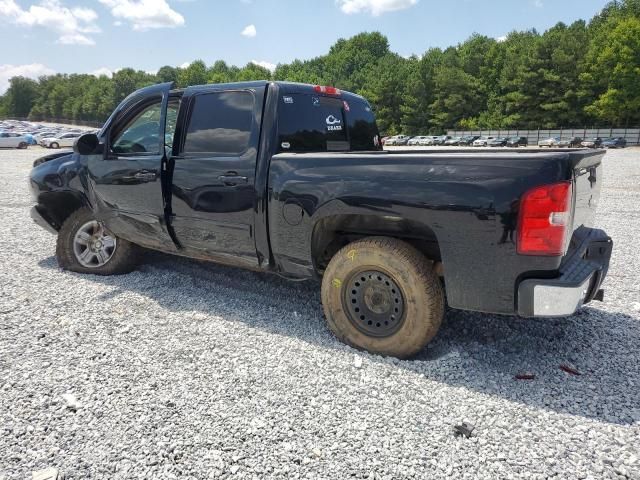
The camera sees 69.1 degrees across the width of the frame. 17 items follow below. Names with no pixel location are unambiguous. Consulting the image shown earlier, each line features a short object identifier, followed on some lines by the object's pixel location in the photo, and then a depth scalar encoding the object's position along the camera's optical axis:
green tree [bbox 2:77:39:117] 148.12
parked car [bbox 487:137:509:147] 49.39
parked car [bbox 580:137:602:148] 44.58
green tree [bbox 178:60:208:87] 129.12
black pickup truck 2.74
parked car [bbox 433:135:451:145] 57.92
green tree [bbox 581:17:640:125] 51.22
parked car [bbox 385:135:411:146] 62.58
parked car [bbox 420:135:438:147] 59.22
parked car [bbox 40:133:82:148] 42.72
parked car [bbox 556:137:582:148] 46.45
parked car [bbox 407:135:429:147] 60.38
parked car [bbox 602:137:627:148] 46.44
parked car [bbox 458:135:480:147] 56.52
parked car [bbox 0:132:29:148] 39.75
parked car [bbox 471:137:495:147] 52.10
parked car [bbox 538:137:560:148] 50.02
